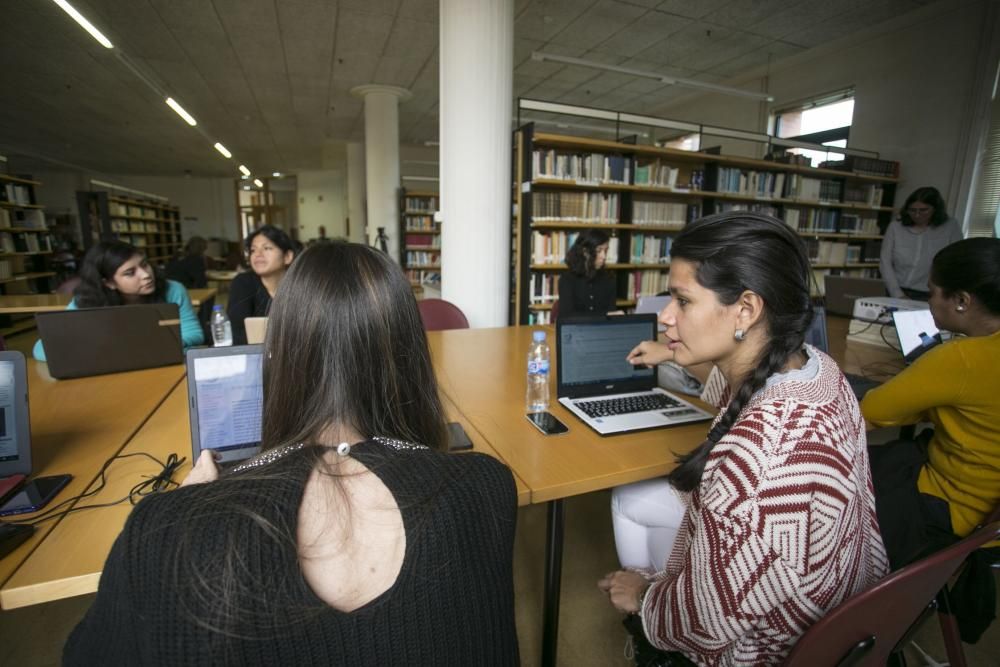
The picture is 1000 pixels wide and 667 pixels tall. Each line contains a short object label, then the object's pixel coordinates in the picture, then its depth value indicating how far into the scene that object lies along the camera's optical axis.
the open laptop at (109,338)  1.68
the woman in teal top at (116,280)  2.30
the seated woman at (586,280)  3.12
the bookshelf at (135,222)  7.96
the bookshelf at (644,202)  3.86
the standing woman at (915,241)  3.92
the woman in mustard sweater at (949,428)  1.20
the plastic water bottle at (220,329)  2.42
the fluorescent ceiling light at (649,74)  3.72
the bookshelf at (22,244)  6.49
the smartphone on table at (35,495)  0.98
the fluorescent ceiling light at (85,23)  4.13
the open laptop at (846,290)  3.18
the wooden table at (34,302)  3.77
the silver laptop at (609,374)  1.52
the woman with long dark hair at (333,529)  0.49
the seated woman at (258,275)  2.68
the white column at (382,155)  6.78
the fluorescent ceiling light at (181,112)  6.96
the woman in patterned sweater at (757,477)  0.75
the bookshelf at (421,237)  7.72
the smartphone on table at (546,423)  1.37
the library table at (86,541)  0.80
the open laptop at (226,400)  1.09
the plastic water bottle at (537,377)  1.52
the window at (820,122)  5.50
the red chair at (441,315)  2.98
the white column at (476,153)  3.14
